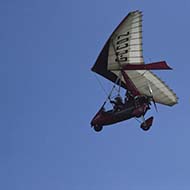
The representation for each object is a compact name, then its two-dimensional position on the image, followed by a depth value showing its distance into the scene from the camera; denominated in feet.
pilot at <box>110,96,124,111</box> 155.22
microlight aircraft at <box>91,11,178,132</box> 153.28
